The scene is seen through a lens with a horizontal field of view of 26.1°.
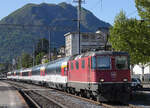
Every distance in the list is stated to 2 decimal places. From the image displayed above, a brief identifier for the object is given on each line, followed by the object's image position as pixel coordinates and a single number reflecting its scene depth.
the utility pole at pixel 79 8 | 39.32
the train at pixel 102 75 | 19.48
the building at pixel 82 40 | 136.38
